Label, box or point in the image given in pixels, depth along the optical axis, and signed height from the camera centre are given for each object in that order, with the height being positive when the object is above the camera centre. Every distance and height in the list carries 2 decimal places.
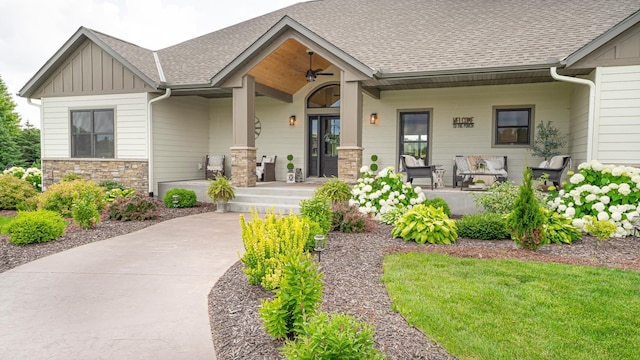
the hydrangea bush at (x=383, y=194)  7.58 -0.57
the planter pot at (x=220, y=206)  9.09 -0.99
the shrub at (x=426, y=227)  5.68 -0.89
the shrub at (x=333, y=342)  1.97 -0.89
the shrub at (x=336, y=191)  7.71 -0.53
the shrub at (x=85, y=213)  6.56 -0.85
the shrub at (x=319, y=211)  5.67 -0.69
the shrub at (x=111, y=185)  10.78 -0.65
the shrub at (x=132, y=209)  7.73 -0.92
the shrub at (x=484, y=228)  5.94 -0.93
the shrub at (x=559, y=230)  5.70 -0.92
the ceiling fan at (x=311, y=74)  10.52 +2.33
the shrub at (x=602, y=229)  5.30 -0.82
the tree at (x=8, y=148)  20.69 +0.60
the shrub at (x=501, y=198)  6.82 -0.56
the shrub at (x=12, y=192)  9.23 -0.76
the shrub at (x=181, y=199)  9.52 -0.88
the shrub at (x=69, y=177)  10.87 -0.45
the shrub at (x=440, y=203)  7.39 -0.72
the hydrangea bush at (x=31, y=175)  12.54 -0.47
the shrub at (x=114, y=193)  9.44 -0.78
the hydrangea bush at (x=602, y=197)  6.21 -0.49
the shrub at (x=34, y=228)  5.63 -0.97
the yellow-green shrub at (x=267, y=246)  3.65 -0.78
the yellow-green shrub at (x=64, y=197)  7.84 -0.72
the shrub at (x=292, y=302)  2.56 -0.88
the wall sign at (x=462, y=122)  10.87 +1.15
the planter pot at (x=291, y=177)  12.13 -0.43
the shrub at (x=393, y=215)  7.07 -0.90
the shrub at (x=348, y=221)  6.40 -0.91
